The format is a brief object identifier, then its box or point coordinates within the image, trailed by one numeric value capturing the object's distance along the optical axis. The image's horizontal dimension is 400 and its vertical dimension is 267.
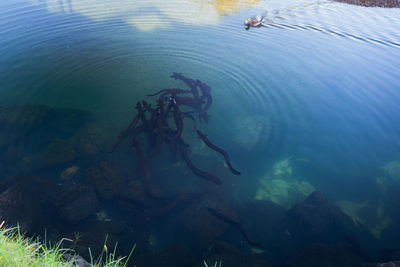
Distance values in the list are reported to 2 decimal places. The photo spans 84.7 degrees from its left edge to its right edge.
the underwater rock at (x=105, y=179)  5.16
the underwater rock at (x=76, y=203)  4.62
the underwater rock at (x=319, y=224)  4.71
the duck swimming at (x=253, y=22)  12.84
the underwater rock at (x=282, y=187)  5.59
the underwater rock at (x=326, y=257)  4.01
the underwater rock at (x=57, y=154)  5.64
